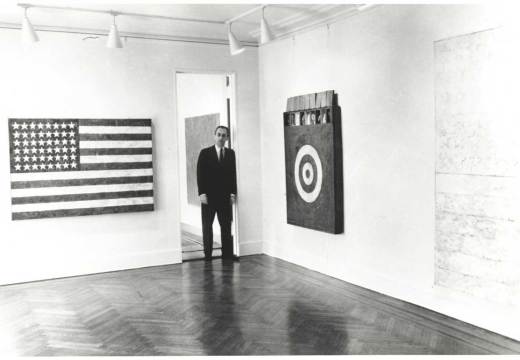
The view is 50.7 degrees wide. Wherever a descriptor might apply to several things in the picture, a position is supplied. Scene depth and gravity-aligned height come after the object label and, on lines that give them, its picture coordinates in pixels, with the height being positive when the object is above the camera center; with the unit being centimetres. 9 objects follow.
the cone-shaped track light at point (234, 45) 598 +119
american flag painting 629 -12
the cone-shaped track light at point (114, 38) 554 +119
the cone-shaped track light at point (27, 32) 523 +120
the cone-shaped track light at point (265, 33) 540 +118
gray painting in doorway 893 +24
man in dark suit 716 -42
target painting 605 -31
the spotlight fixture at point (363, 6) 498 +140
